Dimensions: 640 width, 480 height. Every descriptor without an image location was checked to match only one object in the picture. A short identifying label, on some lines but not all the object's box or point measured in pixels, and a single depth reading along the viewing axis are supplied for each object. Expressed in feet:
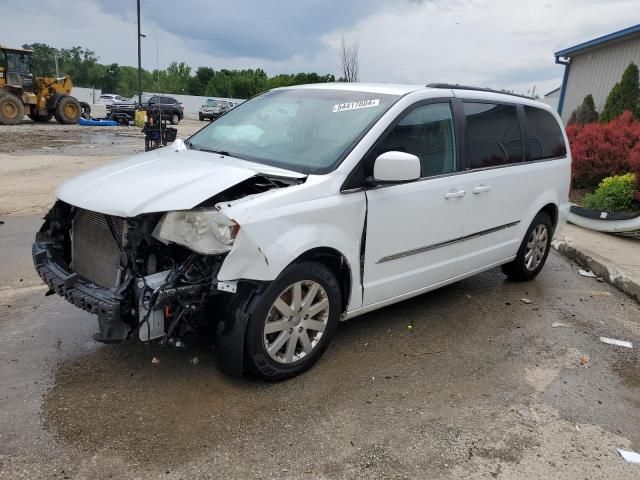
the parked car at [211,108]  140.87
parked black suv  107.61
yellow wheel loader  83.92
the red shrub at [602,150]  32.46
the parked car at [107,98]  188.63
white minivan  10.03
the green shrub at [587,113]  54.13
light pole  80.37
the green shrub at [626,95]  47.57
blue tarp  96.27
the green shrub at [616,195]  28.84
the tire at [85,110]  105.81
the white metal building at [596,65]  51.98
